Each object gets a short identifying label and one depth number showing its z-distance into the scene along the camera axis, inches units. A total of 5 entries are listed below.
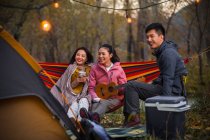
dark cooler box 124.8
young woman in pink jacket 177.3
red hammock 212.5
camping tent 120.5
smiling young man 144.9
